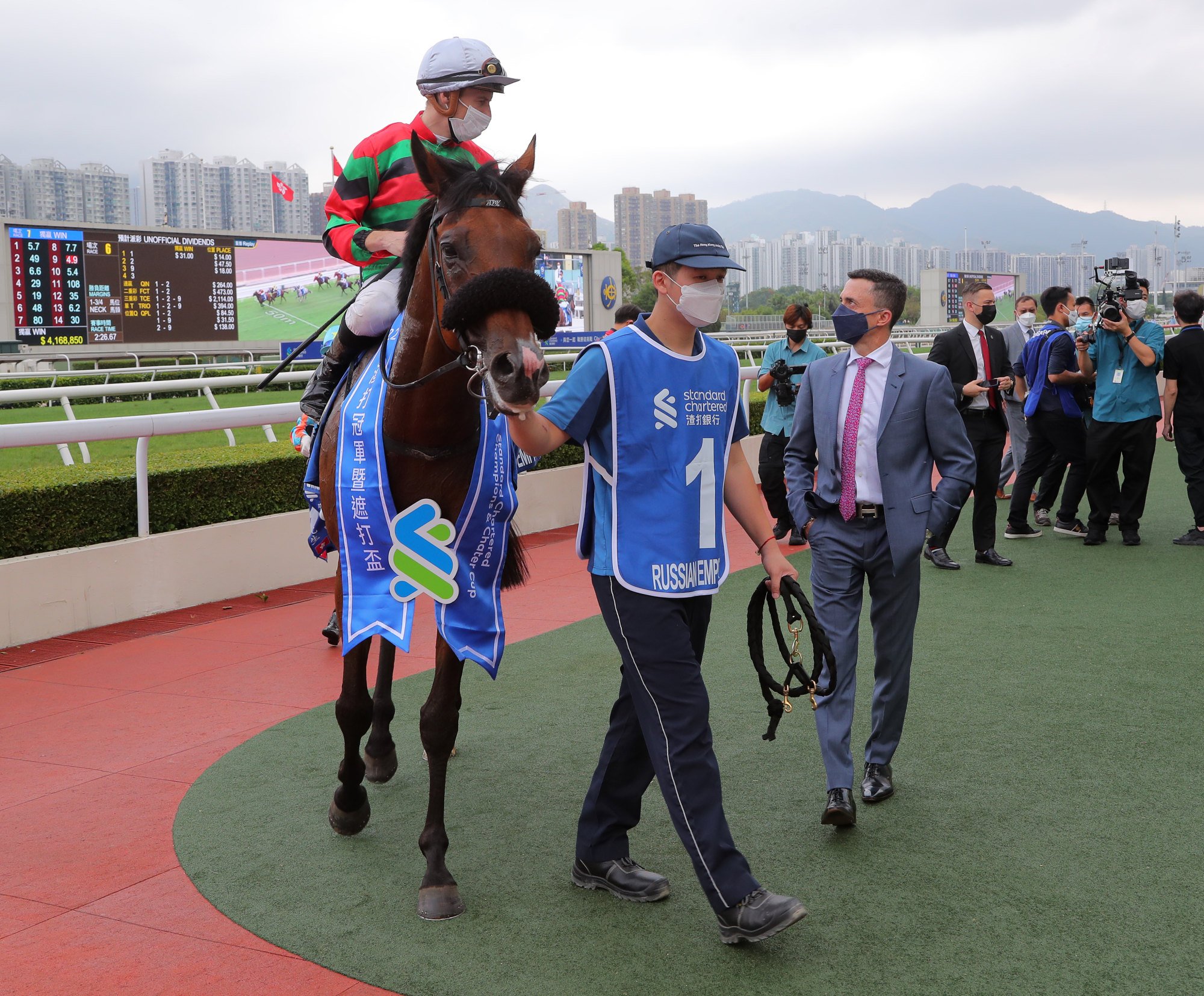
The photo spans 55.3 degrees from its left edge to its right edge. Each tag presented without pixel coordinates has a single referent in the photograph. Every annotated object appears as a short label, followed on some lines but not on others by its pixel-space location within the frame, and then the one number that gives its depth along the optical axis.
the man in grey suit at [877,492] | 3.50
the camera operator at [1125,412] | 7.84
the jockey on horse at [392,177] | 3.45
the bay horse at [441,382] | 2.48
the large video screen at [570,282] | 36.56
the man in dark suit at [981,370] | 7.04
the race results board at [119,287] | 22.36
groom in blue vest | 2.57
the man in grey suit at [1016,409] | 9.33
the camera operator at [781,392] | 7.52
